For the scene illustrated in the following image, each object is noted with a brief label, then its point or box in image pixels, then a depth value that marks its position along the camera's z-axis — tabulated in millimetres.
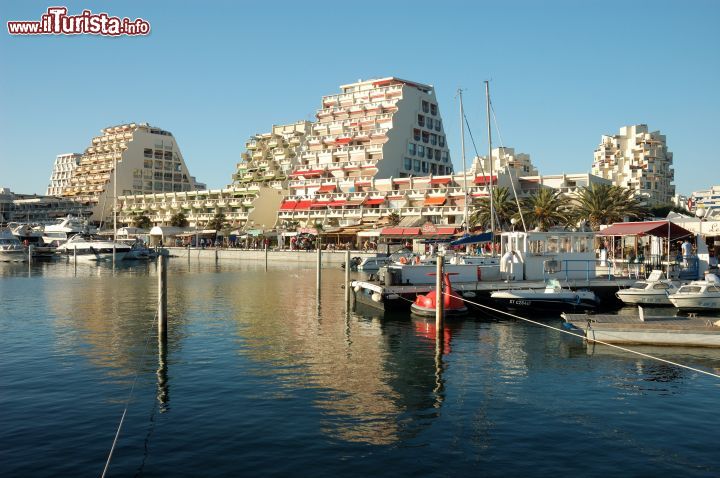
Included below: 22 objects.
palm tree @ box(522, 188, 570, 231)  69125
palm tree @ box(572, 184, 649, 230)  65562
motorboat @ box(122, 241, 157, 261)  91375
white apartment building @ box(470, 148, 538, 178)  127469
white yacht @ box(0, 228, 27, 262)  90625
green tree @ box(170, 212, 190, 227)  124062
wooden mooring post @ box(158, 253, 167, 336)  20938
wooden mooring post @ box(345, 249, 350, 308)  35038
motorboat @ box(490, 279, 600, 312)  31156
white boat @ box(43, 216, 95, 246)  113000
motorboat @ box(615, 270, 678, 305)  33719
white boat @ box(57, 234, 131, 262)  87688
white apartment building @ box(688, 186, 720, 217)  135500
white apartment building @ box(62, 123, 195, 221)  163000
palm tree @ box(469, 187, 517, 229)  73250
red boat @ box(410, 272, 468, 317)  30438
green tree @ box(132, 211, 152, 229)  135000
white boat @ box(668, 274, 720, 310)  31156
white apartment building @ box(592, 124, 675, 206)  136750
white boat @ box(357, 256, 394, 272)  61875
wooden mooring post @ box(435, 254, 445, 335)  23734
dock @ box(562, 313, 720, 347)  22469
